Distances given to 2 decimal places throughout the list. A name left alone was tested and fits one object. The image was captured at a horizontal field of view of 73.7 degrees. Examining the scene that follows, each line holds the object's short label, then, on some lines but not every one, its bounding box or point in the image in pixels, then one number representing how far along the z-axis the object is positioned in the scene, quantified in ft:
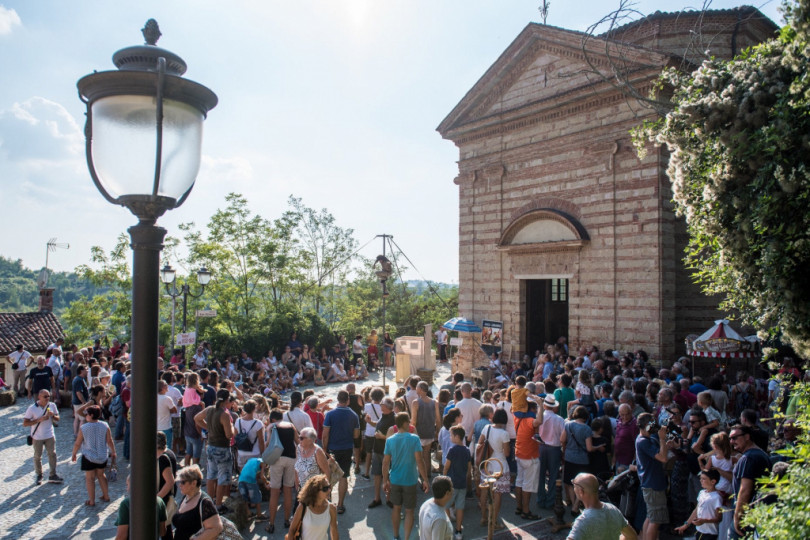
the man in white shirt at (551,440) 25.98
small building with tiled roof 70.33
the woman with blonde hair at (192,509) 16.66
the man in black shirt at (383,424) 27.45
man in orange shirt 25.94
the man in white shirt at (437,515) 17.02
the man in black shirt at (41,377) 44.29
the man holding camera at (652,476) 21.35
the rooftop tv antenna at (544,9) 59.11
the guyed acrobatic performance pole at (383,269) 51.03
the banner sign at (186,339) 49.31
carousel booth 40.06
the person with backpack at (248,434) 25.62
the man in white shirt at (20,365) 54.24
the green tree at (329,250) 104.96
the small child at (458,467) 23.80
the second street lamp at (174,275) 53.31
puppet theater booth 63.10
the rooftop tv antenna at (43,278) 89.17
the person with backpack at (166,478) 19.36
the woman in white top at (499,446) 24.40
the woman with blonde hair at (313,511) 17.51
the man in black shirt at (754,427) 19.85
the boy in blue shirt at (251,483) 24.99
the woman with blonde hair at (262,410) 28.45
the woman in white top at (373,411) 29.68
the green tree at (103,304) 80.74
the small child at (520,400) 26.96
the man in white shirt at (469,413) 29.12
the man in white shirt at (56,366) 48.65
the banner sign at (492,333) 61.52
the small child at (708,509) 19.16
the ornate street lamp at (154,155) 7.62
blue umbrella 60.08
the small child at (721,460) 19.57
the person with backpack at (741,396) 38.04
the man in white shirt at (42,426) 30.01
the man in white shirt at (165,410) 29.89
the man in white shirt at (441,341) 83.87
